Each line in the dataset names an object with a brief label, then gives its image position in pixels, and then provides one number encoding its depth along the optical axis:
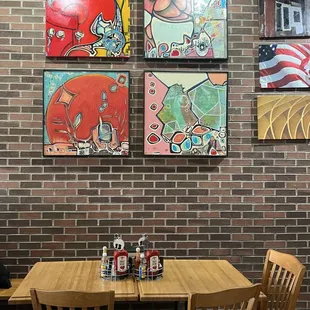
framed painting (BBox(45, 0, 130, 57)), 3.82
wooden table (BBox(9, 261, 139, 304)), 2.50
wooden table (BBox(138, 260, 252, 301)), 2.50
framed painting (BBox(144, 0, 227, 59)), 3.86
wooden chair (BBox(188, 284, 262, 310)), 2.12
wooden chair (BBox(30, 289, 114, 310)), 2.12
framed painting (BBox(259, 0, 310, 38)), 3.94
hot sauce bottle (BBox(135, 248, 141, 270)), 2.82
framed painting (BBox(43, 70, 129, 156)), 3.79
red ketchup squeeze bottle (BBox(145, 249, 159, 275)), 2.79
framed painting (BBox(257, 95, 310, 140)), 3.89
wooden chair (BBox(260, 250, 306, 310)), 2.68
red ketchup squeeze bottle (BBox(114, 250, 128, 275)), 2.79
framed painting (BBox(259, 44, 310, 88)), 3.92
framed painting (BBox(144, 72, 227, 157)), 3.83
